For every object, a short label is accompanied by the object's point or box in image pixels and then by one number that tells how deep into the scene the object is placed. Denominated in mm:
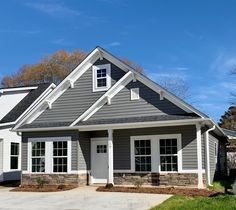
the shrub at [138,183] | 18155
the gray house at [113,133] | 18156
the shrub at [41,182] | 19598
